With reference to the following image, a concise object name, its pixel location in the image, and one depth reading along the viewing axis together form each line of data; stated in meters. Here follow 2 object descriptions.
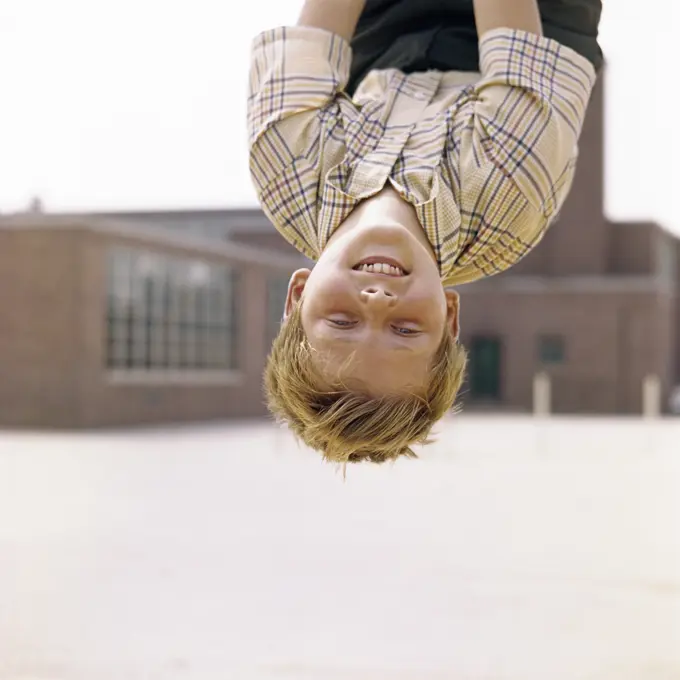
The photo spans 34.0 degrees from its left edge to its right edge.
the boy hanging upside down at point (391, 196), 2.75
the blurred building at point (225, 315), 23.83
